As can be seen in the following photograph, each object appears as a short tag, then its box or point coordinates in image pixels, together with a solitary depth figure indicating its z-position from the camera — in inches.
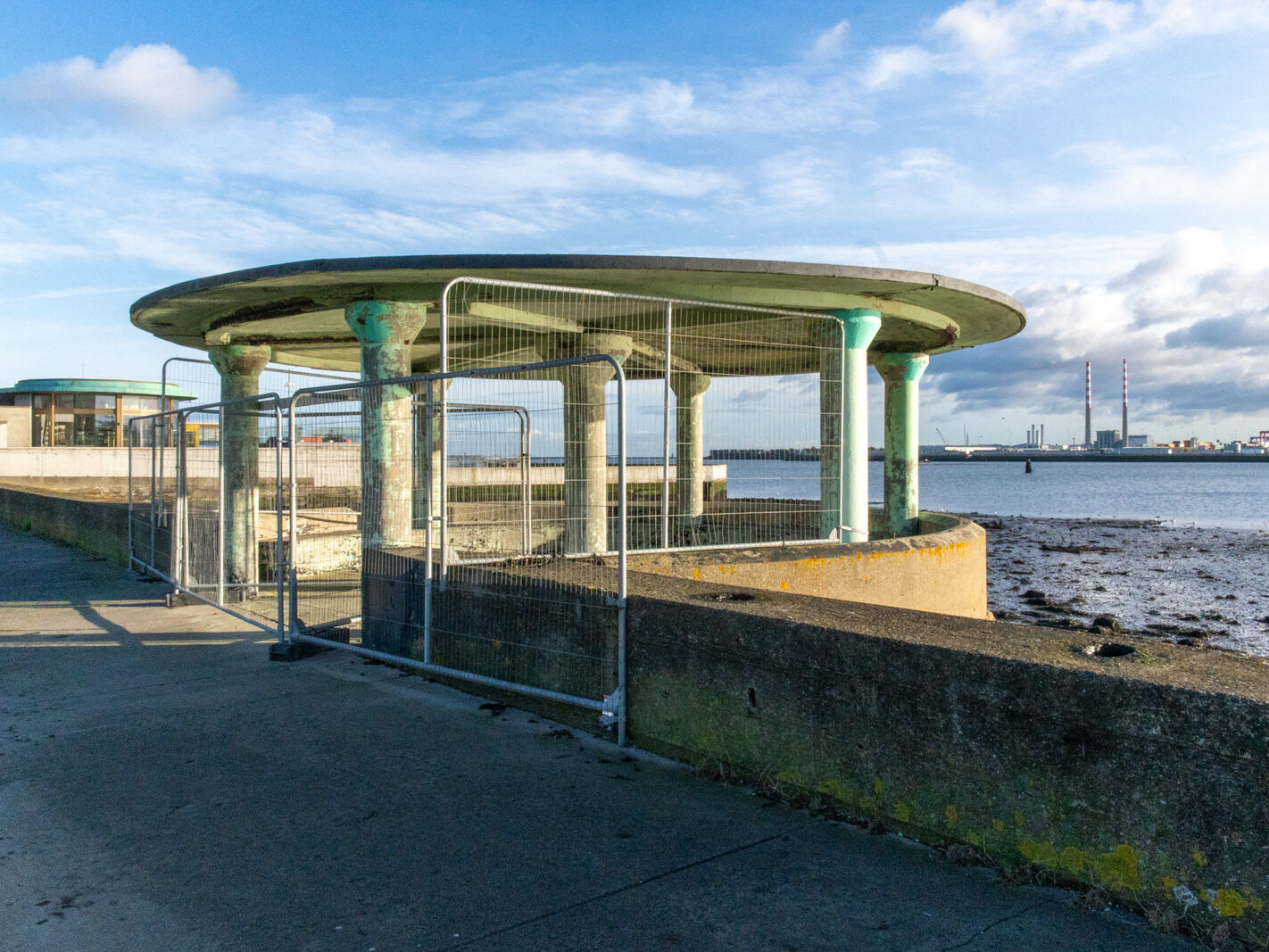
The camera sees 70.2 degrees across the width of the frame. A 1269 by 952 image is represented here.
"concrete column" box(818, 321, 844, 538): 398.3
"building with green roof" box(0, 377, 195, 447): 1670.8
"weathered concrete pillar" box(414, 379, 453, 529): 259.1
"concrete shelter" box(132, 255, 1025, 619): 350.6
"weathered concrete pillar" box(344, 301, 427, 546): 366.0
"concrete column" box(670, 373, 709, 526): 638.5
